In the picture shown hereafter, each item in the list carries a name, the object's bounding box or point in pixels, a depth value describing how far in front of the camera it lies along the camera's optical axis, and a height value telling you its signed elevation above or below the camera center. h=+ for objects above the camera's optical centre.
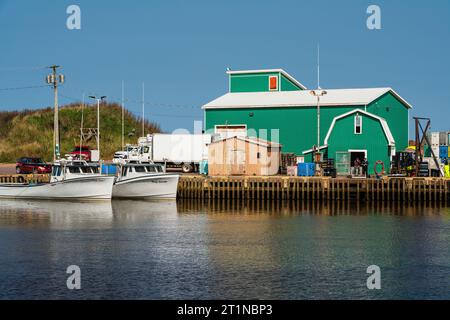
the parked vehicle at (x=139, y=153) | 63.84 +1.49
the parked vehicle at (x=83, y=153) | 71.53 +1.70
